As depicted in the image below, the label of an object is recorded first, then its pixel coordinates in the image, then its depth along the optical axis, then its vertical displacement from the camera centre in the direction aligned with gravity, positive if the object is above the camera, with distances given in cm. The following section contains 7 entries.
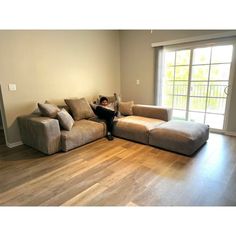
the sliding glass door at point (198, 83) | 367 -7
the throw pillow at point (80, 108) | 366 -57
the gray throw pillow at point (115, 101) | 424 -49
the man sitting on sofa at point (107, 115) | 365 -71
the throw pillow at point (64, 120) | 307 -67
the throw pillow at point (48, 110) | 311 -50
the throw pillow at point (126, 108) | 414 -65
